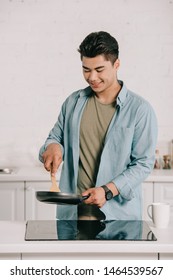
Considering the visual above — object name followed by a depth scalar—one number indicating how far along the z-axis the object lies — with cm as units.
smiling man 248
